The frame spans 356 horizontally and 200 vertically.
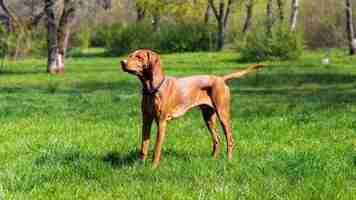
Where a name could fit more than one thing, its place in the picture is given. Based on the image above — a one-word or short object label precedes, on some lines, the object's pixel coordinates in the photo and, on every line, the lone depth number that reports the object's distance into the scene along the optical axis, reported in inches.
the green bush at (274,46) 1251.2
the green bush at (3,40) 1293.1
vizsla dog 259.9
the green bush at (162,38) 1851.6
